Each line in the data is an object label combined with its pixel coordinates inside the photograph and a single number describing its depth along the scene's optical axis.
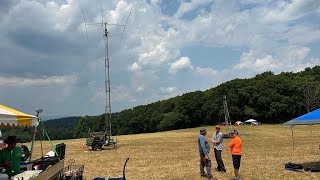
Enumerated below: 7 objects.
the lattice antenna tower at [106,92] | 17.75
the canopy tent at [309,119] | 9.38
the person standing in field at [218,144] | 8.66
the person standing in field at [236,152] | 7.57
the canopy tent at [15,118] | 5.41
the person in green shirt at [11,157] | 5.62
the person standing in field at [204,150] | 7.60
